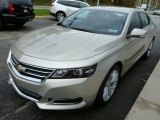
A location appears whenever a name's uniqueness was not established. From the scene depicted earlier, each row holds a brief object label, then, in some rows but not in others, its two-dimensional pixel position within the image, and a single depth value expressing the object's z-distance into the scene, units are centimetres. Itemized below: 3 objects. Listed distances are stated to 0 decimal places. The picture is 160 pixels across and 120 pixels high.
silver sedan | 184
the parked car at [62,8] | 947
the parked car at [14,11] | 564
